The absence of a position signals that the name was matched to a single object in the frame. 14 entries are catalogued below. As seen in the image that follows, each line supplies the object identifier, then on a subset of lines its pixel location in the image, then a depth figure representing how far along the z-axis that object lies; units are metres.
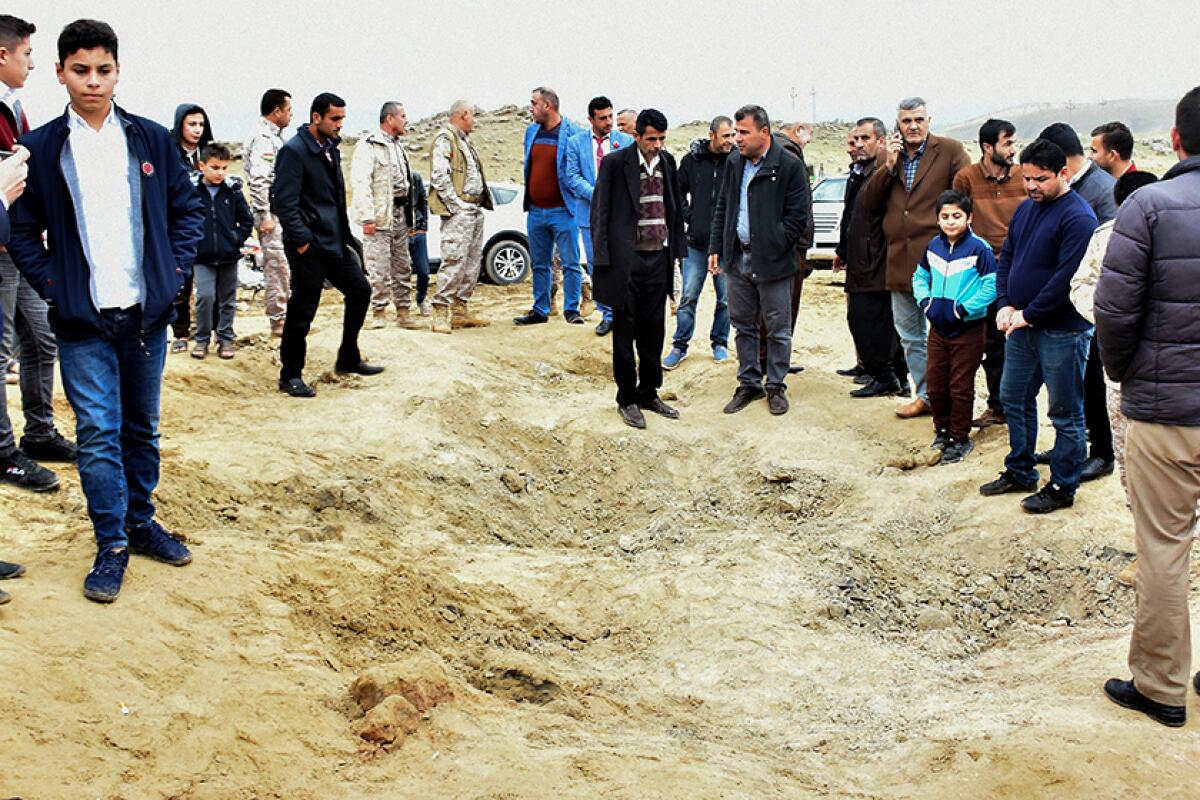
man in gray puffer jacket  3.72
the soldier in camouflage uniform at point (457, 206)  10.41
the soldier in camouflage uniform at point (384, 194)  9.98
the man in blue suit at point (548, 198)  10.31
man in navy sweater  5.69
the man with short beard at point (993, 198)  7.45
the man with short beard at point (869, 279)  8.19
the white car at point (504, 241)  15.03
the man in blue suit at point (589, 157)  10.30
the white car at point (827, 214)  16.95
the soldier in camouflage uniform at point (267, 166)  9.45
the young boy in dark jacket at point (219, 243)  8.84
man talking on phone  7.73
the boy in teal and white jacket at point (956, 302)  6.75
